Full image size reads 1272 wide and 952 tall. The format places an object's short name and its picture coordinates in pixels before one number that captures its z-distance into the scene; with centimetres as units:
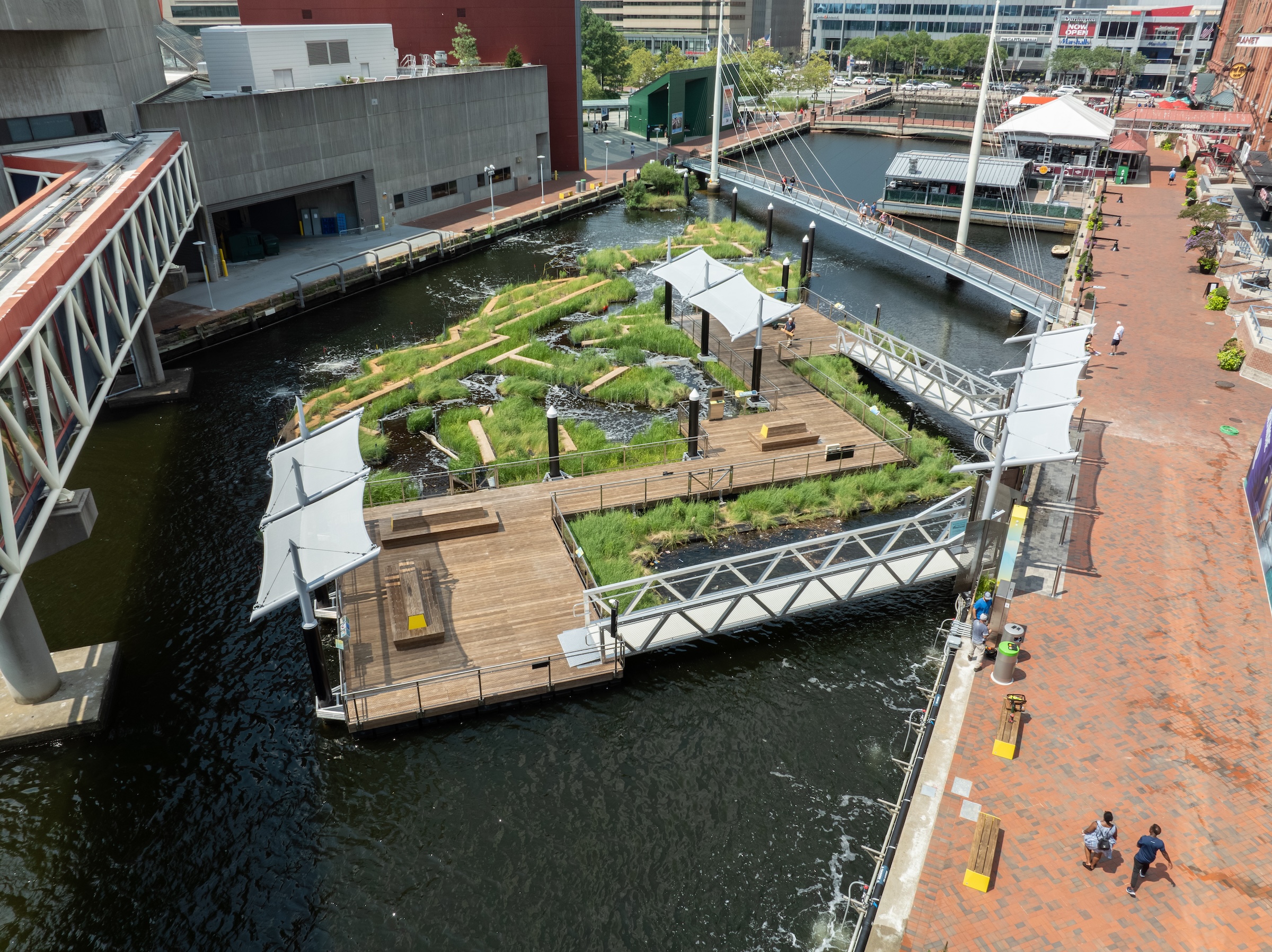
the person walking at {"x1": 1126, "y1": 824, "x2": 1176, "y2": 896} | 1423
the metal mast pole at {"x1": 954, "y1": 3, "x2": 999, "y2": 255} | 4356
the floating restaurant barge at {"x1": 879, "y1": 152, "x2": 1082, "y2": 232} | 5956
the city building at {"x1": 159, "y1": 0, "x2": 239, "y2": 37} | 10444
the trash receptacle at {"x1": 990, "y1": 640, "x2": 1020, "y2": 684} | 1875
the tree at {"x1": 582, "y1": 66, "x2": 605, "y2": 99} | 10194
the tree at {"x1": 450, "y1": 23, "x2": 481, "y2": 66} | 6606
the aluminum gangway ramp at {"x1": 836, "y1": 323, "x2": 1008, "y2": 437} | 3103
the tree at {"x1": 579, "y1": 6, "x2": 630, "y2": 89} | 10556
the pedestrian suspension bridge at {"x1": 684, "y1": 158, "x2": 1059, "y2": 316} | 4234
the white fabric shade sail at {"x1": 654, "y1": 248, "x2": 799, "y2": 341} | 3266
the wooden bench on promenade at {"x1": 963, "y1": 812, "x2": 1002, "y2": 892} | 1452
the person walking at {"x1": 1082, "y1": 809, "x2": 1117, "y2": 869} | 1466
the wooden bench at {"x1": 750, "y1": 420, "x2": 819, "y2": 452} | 2945
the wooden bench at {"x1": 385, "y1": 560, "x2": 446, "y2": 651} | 2036
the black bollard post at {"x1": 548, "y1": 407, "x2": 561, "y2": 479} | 2684
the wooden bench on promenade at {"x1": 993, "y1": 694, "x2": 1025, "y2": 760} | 1720
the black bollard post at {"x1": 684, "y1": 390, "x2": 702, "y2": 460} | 2783
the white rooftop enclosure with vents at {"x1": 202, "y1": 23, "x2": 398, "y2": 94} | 5009
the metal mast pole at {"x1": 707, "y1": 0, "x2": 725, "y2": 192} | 7081
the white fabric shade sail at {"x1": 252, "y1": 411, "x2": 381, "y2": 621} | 1791
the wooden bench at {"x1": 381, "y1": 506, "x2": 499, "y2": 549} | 2420
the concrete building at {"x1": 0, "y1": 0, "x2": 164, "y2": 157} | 3388
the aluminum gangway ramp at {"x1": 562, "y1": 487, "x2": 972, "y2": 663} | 2086
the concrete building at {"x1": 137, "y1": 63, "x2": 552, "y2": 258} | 4497
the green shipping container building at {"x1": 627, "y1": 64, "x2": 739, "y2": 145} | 8312
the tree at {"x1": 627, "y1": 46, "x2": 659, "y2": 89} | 11800
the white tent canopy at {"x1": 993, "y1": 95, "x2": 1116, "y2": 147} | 6278
